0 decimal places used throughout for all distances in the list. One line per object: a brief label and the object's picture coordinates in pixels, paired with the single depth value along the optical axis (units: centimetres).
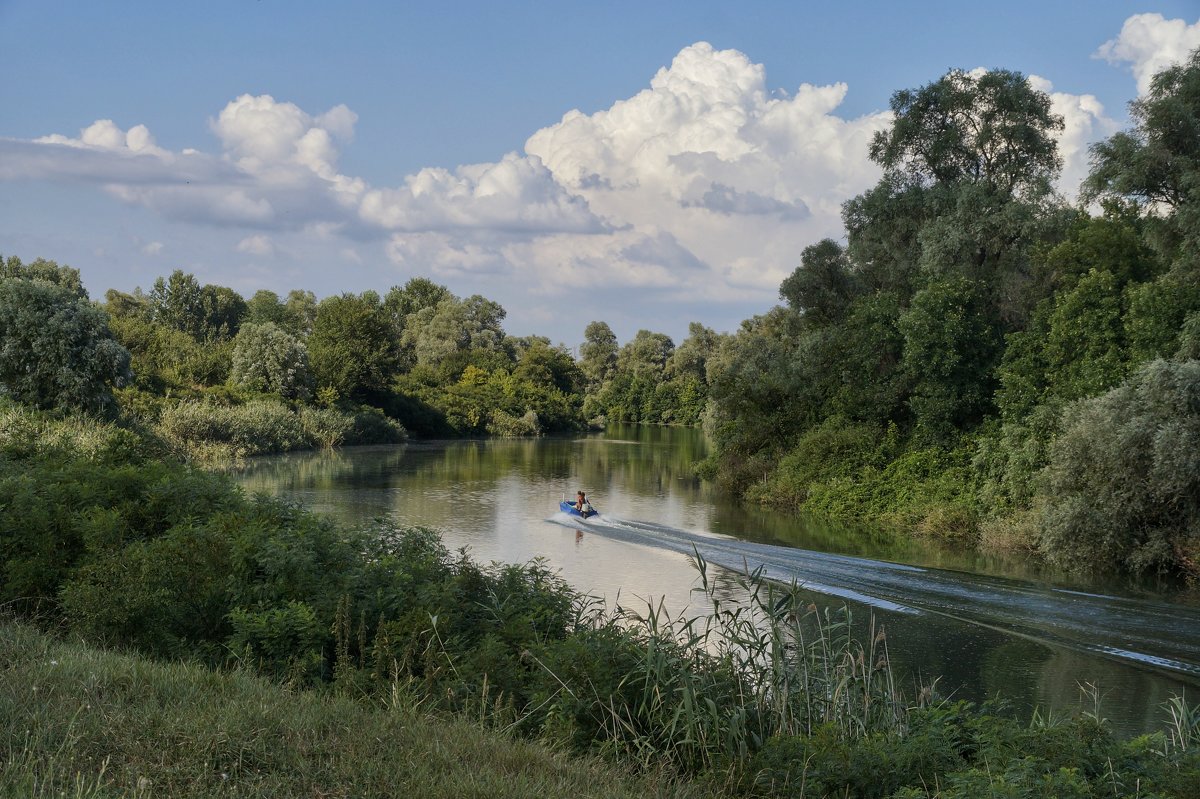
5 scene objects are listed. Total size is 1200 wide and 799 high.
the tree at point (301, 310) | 10088
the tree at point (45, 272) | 6956
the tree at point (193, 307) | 9131
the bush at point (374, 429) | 5996
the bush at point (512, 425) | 7825
